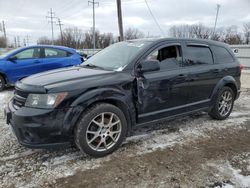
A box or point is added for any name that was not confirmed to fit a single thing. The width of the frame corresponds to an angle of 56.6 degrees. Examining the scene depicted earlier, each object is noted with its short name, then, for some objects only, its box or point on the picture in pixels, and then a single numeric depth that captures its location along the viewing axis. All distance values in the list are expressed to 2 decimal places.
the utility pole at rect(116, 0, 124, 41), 16.97
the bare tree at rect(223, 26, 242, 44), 37.78
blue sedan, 7.64
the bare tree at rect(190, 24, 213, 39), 44.87
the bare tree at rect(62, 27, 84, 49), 61.35
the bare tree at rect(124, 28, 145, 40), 51.94
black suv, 2.93
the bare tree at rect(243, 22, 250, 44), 41.36
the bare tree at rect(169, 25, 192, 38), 47.38
